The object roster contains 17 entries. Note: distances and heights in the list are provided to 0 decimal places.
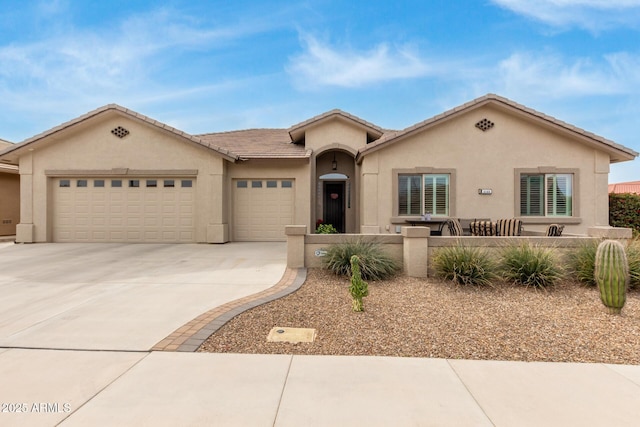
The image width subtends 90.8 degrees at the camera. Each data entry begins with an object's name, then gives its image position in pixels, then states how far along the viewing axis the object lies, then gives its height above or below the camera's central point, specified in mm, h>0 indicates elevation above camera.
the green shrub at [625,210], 12242 -30
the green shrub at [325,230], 11034 -665
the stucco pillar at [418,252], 7098 -936
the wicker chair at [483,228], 9406 -559
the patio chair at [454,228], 9586 -568
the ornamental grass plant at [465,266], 6426 -1157
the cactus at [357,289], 5020 -1252
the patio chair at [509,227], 9422 -513
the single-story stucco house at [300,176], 11883 +1422
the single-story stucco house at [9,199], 15844 +705
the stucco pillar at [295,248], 7692 -903
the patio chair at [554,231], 8594 -582
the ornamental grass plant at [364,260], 6871 -1108
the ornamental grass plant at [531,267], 6383 -1184
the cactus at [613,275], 4938 -1046
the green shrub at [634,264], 6242 -1109
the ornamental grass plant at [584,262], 6484 -1123
